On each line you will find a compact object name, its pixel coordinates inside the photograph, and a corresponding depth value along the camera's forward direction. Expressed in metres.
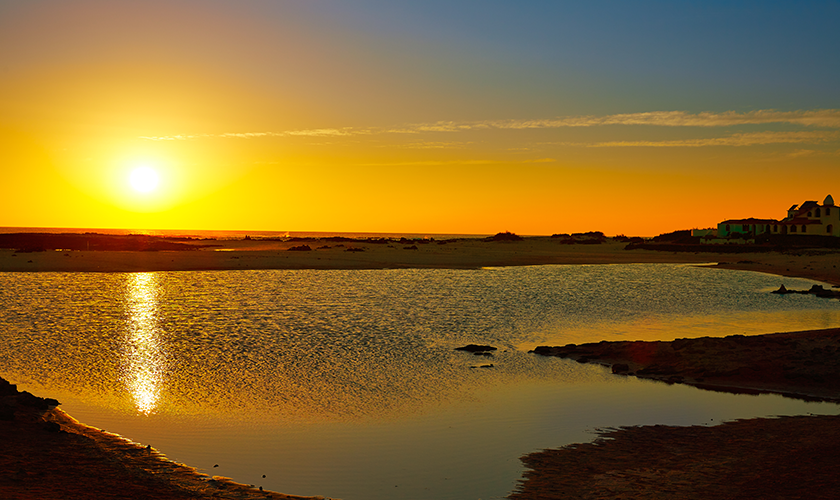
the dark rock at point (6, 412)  11.23
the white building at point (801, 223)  100.81
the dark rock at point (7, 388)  12.77
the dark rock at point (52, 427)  11.07
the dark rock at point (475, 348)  21.53
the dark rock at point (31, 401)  12.68
